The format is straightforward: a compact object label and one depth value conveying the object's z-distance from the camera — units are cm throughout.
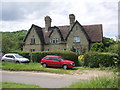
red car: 1609
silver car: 1888
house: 3084
